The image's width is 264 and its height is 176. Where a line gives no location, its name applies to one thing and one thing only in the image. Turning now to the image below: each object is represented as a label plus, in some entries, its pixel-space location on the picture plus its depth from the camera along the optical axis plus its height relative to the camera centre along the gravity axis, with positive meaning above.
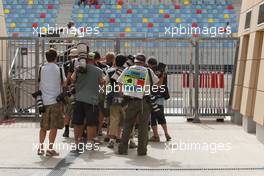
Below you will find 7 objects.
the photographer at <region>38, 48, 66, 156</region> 16.84 -1.90
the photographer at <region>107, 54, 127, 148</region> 18.30 -2.24
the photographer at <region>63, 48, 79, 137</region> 19.02 -2.39
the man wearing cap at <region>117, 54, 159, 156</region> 17.08 -1.93
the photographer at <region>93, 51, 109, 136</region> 19.61 -2.29
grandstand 62.37 -1.89
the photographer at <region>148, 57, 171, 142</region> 19.98 -2.57
